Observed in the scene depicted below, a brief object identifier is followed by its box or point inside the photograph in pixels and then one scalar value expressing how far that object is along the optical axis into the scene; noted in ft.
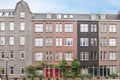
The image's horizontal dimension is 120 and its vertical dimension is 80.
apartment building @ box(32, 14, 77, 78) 94.99
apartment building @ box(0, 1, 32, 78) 94.56
